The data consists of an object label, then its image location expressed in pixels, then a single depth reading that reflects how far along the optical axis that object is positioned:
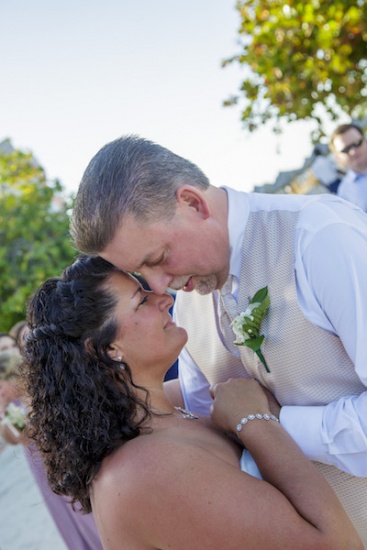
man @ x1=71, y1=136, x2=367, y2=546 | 1.97
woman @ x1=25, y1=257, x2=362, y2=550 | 1.83
